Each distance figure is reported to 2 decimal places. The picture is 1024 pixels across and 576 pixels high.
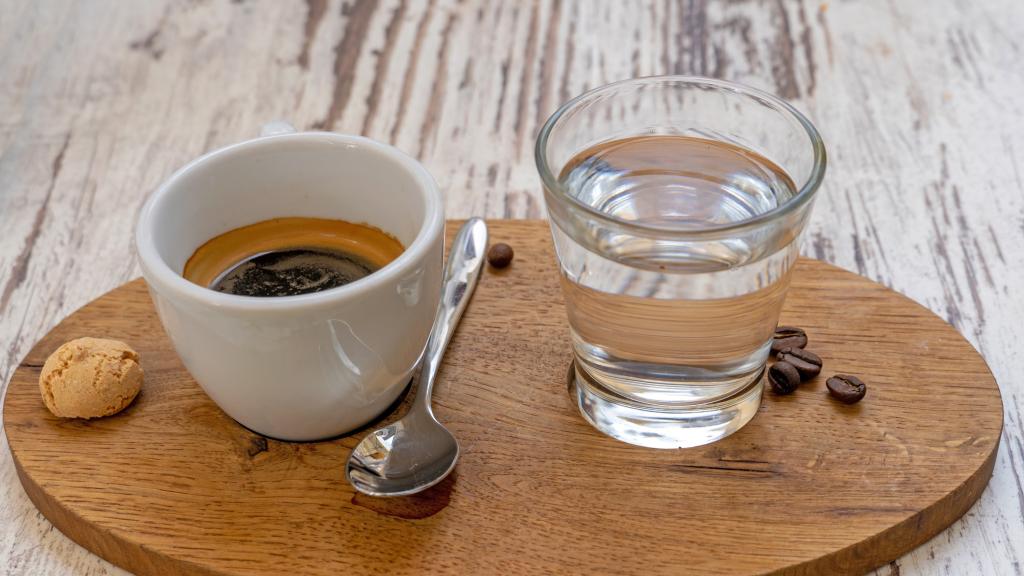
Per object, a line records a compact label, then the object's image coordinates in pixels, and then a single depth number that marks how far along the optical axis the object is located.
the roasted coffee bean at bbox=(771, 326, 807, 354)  0.59
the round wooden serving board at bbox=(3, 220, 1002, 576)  0.54
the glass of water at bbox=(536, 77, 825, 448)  0.54
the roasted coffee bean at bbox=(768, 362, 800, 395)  0.57
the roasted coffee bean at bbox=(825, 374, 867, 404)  0.57
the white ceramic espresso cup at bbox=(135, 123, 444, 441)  0.53
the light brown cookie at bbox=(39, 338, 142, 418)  0.57
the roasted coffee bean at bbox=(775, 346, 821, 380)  0.58
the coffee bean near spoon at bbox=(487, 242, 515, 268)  0.62
